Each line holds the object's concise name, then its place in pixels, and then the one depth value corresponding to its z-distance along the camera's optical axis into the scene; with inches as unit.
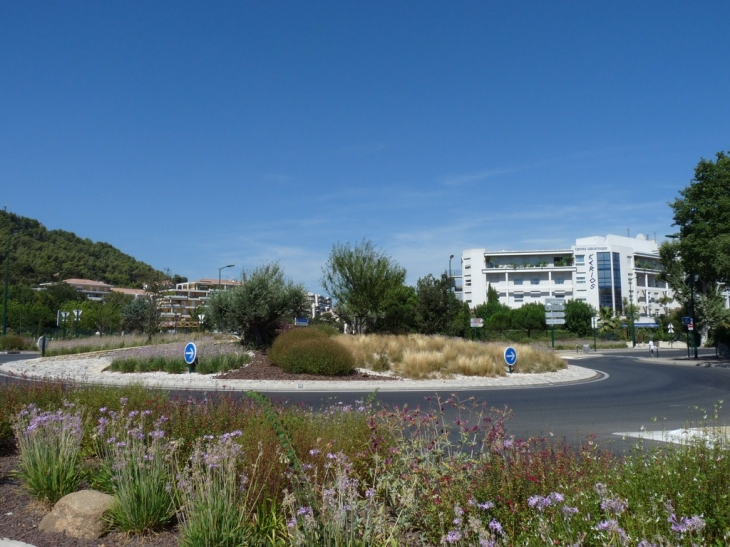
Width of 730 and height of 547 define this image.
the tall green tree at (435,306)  2215.8
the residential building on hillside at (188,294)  6107.3
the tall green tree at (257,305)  1151.0
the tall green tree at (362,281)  1723.7
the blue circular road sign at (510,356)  1051.3
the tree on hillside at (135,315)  2554.1
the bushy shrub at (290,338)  970.7
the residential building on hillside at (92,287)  4891.7
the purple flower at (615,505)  130.9
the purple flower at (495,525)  139.3
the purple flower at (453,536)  133.6
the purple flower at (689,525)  117.7
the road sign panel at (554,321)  1524.1
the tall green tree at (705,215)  1402.6
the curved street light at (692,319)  1766.2
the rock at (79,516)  200.1
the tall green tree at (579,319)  3484.3
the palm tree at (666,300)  3646.4
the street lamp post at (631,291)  4107.3
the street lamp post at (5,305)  1912.0
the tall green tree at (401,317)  2415.1
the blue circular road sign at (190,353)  964.6
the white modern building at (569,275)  4067.4
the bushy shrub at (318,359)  927.0
